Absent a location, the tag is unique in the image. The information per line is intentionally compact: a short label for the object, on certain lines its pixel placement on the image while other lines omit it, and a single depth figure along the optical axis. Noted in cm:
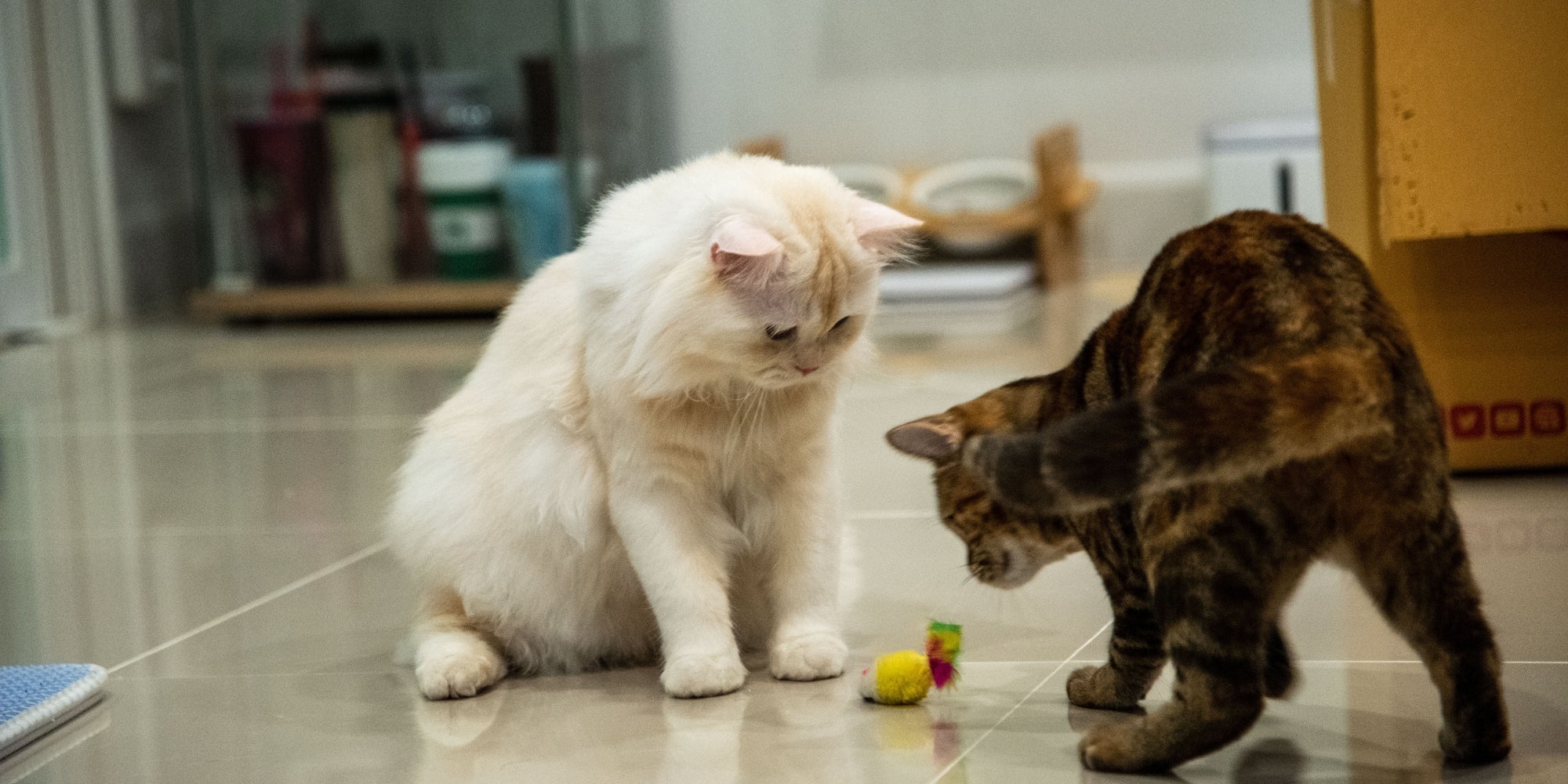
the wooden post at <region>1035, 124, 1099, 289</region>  498
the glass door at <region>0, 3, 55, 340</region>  541
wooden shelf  545
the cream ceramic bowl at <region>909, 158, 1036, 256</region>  525
